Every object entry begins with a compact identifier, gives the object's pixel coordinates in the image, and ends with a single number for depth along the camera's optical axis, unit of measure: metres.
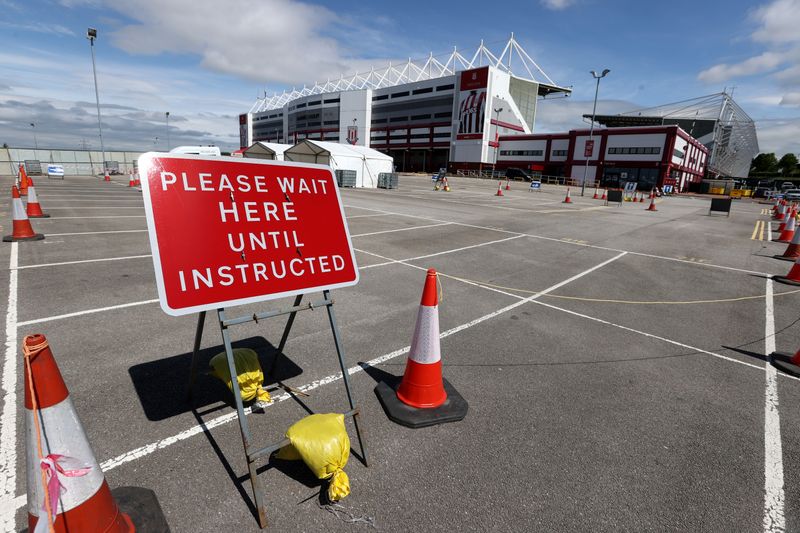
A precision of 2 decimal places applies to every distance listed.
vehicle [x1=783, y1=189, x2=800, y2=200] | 47.75
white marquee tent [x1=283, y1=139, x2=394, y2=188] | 28.36
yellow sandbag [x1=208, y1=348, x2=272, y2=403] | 3.02
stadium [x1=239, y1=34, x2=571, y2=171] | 69.81
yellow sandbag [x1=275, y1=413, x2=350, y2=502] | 2.27
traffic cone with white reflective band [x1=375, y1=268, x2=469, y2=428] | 3.19
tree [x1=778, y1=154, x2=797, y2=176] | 139.38
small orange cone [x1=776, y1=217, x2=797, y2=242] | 13.32
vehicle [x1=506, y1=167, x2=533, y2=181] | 59.86
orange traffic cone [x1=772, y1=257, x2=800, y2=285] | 7.67
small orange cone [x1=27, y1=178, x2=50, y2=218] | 11.23
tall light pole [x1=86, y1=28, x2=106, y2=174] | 30.30
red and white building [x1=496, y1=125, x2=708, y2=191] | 52.38
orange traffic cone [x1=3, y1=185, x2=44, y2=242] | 8.15
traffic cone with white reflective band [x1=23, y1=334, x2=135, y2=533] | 1.60
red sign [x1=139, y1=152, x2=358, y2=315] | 2.24
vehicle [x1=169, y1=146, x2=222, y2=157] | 34.59
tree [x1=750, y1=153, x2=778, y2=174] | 149.81
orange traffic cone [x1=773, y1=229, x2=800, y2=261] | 10.02
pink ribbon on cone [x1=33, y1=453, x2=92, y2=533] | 1.60
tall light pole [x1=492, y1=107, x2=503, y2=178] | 70.56
